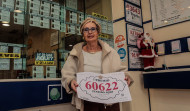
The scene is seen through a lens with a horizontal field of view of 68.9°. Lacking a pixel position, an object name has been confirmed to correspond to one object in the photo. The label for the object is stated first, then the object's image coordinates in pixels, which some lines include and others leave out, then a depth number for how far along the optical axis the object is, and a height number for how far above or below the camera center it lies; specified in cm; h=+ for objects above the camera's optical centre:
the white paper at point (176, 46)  258 +31
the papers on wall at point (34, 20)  175 +57
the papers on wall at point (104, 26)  269 +73
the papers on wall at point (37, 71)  168 -8
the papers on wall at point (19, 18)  163 +56
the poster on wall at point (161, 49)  278 +28
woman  136 +3
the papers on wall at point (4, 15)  153 +57
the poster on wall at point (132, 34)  269 +60
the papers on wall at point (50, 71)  179 -9
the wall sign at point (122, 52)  262 +22
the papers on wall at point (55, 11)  195 +76
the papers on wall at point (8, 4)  156 +71
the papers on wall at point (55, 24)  193 +57
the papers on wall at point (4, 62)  147 +4
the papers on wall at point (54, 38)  198 +39
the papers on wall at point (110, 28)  279 +73
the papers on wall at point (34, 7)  175 +75
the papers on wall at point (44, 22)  182 +57
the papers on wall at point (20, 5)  165 +73
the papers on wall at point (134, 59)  265 +9
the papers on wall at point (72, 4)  217 +98
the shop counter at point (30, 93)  130 -29
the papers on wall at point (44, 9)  184 +76
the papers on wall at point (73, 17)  219 +75
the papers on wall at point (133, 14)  275 +103
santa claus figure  263 +23
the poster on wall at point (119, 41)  268 +45
